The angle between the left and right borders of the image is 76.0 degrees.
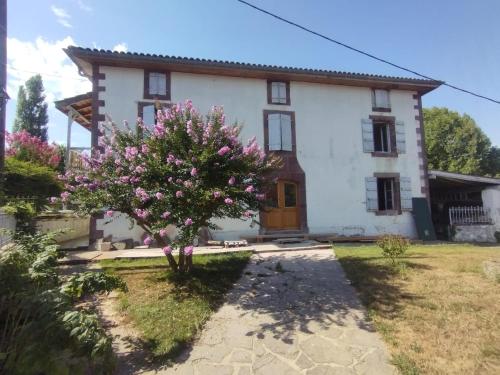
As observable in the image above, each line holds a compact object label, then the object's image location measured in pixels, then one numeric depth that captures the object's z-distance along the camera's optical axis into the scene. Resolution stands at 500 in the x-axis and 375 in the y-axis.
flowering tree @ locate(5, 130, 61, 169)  17.74
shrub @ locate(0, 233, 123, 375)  2.26
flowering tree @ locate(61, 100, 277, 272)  5.07
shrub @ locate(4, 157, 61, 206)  10.90
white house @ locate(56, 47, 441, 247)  10.89
